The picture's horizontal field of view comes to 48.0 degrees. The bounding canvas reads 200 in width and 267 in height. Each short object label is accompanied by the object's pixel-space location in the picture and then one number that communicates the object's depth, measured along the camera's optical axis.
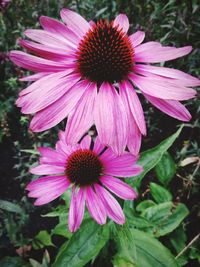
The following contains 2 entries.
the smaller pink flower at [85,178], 0.13
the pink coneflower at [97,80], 0.11
